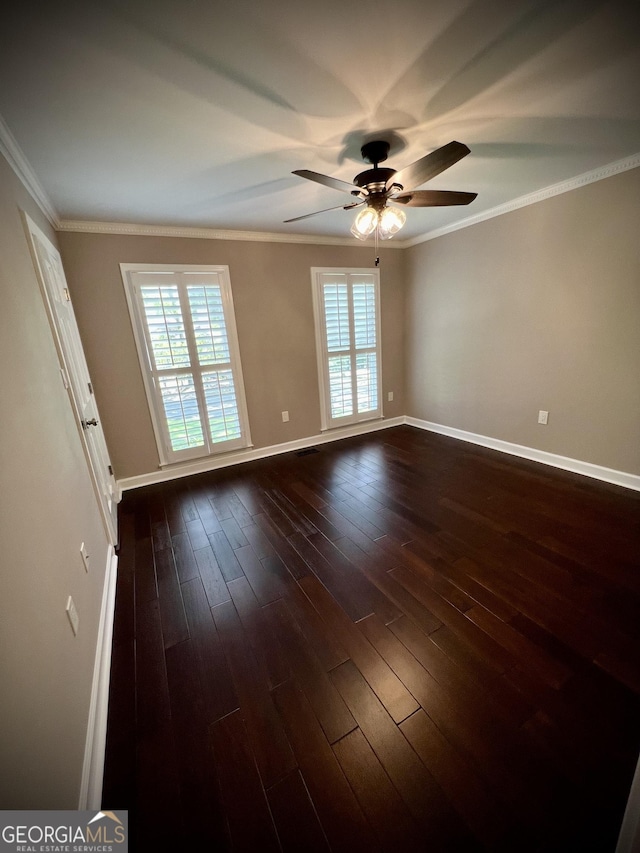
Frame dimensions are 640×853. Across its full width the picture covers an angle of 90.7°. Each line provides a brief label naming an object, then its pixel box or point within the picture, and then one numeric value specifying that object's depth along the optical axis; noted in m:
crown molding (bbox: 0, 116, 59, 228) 1.50
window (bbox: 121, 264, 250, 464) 3.01
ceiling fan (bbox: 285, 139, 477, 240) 1.62
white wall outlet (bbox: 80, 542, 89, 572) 1.53
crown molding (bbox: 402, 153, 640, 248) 2.26
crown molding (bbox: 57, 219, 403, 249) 2.70
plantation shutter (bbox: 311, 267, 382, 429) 3.86
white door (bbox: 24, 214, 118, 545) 1.86
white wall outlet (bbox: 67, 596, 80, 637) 1.20
